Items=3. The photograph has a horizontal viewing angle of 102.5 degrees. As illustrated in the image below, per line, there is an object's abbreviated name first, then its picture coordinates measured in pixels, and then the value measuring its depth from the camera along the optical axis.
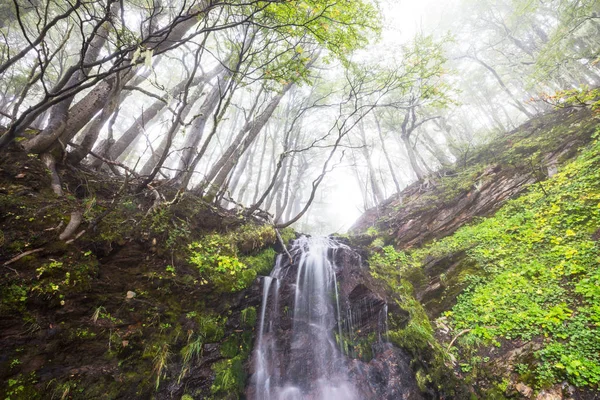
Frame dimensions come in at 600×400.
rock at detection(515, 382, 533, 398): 3.40
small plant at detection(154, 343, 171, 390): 3.52
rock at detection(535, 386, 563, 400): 3.17
